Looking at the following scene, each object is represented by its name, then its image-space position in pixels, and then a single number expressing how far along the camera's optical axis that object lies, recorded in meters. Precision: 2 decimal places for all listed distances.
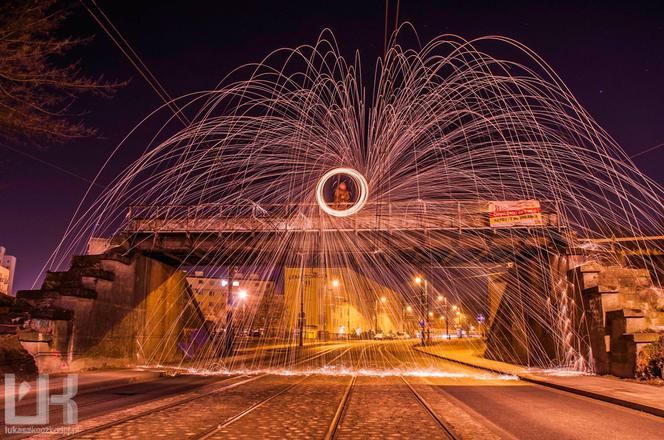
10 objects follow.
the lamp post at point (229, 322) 35.00
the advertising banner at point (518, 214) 23.55
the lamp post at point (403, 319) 132.88
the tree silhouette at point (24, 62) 13.23
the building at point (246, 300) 101.19
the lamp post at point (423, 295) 48.96
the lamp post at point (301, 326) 53.47
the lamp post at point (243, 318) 95.97
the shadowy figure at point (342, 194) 25.47
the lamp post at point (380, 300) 111.31
